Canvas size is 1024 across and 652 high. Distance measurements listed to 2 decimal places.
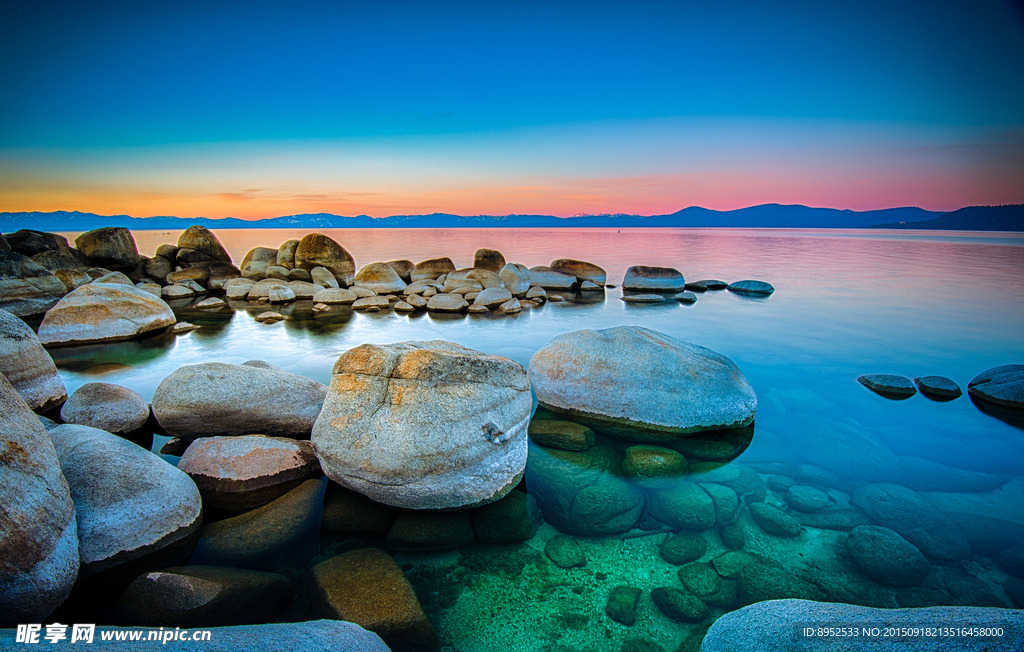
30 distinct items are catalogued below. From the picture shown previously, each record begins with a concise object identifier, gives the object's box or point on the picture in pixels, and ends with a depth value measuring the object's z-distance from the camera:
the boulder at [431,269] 20.72
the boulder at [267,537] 4.01
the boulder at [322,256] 19.94
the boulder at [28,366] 5.84
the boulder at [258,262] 20.63
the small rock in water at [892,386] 8.42
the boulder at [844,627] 2.08
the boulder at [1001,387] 7.82
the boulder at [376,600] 3.15
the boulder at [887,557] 3.97
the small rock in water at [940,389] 8.31
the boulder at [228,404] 5.44
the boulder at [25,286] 13.38
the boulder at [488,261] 23.28
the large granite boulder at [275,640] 2.06
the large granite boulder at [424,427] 4.40
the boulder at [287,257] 20.67
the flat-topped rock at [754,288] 20.42
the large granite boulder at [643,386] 6.47
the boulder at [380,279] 19.53
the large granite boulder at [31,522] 2.81
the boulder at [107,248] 18.69
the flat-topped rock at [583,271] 22.09
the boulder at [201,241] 20.69
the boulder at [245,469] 4.74
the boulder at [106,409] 5.68
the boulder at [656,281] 21.25
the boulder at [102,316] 10.91
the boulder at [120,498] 3.62
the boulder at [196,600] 3.17
